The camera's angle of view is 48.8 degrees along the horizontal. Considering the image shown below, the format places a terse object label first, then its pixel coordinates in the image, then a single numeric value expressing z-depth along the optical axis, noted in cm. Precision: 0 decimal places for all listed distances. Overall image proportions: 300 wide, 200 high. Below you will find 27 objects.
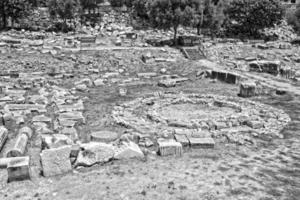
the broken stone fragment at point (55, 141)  1111
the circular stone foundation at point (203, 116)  1357
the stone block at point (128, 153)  1062
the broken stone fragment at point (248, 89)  2001
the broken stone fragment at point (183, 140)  1191
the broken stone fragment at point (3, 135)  1179
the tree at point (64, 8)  4006
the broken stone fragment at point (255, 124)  1414
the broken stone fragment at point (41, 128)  1316
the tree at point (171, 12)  3312
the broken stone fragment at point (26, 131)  1256
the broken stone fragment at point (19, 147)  1051
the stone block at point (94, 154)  1018
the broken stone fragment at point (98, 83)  2250
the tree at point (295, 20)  4269
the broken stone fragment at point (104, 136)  1237
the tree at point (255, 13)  4391
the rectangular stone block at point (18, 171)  912
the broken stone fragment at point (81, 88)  2078
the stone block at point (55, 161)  962
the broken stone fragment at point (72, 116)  1468
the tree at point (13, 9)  3903
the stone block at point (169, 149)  1105
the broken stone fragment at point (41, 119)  1463
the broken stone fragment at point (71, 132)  1258
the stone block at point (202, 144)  1185
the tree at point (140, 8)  4769
